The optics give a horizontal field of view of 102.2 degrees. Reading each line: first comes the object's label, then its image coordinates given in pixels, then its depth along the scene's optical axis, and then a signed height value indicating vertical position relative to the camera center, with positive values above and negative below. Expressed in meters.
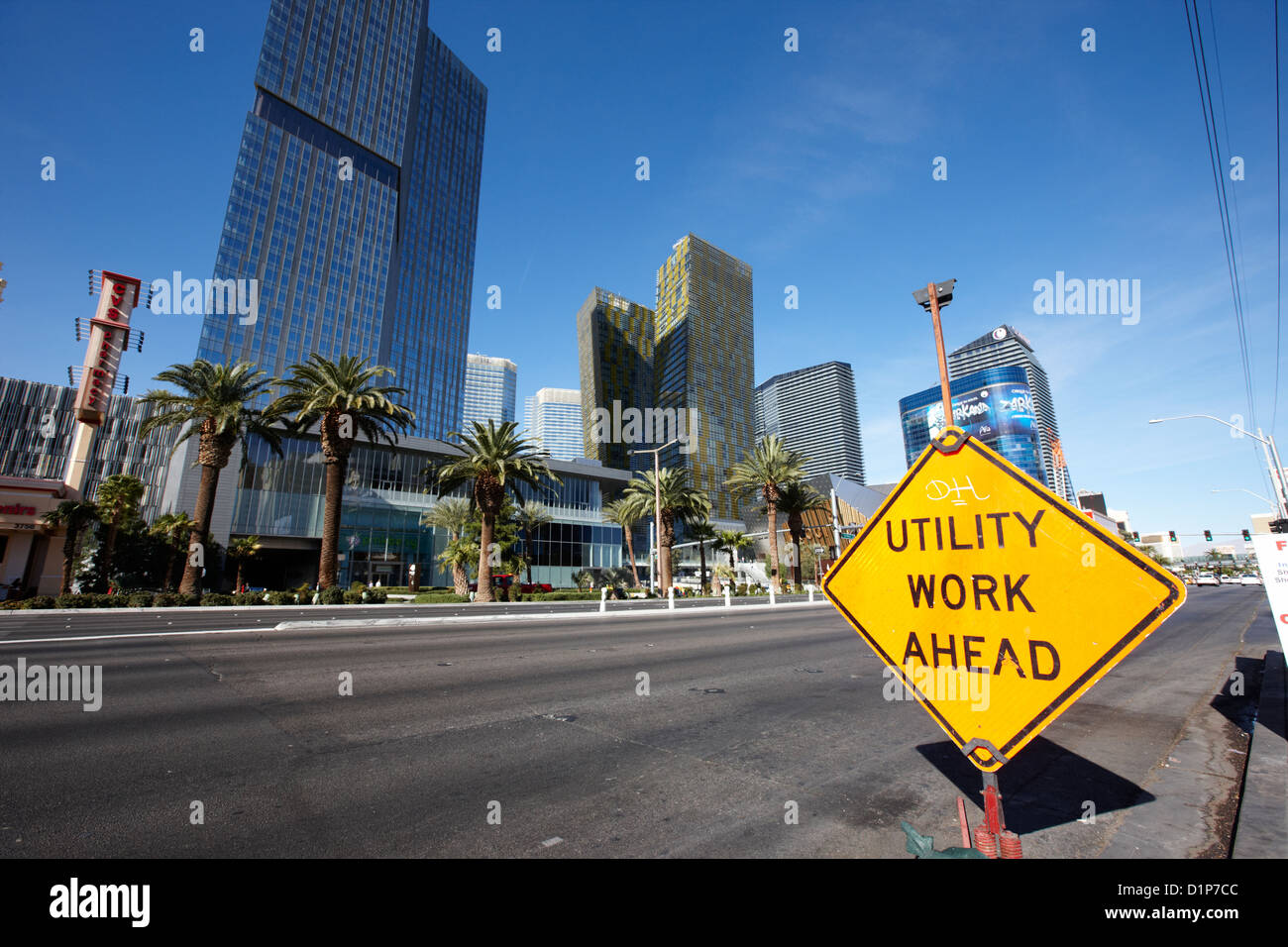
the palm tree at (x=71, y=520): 29.98 +1.85
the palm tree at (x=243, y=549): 41.41 +0.57
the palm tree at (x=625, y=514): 47.02 +4.83
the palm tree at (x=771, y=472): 43.78 +8.08
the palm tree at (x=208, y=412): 28.55 +7.91
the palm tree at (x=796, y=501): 45.12 +5.80
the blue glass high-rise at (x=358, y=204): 89.56 +71.22
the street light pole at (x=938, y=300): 10.59 +5.55
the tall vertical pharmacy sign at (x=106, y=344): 42.31 +17.55
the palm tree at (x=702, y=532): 47.60 +3.12
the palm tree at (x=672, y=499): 43.19 +5.60
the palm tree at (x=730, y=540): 54.28 +2.93
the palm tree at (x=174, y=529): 32.84 +1.74
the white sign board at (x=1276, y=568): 6.09 +0.13
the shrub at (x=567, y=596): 36.56 -2.42
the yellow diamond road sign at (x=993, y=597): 2.66 -0.14
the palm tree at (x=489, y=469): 31.81 +5.70
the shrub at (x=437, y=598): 31.08 -2.36
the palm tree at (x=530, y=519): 49.72 +4.21
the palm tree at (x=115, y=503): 34.03 +3.32
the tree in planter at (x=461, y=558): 35.44 +0.22
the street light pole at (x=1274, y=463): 22.42 +5.11
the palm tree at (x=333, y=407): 29.12 +8.58
